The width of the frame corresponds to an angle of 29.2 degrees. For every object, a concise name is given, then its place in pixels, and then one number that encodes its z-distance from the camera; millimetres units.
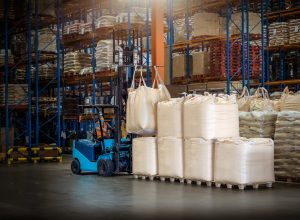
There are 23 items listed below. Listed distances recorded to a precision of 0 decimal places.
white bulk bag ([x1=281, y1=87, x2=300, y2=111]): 11383
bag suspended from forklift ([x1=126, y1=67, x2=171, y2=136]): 11281
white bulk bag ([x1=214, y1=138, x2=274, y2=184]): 9539
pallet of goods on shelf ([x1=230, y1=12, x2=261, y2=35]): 16178
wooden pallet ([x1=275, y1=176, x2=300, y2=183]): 10820
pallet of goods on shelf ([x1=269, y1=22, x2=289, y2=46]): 17156
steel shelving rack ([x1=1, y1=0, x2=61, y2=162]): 17812
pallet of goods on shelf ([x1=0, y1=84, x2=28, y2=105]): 18562
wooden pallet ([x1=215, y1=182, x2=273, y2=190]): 9586
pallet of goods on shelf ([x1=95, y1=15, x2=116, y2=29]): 16828
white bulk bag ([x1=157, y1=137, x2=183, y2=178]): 10617
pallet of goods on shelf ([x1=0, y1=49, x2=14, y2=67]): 19500
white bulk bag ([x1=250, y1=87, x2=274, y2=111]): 11883
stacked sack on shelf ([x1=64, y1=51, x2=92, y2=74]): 18812
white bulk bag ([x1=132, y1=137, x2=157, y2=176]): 11195
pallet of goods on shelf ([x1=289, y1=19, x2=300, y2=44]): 16719
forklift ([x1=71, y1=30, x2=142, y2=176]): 12109
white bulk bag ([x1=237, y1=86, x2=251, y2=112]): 12164
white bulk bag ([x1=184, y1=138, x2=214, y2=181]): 10031
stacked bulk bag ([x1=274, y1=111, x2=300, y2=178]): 10633
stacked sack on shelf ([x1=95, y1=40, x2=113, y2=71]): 16953
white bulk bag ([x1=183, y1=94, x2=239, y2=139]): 10180
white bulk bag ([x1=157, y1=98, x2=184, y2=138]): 10752
